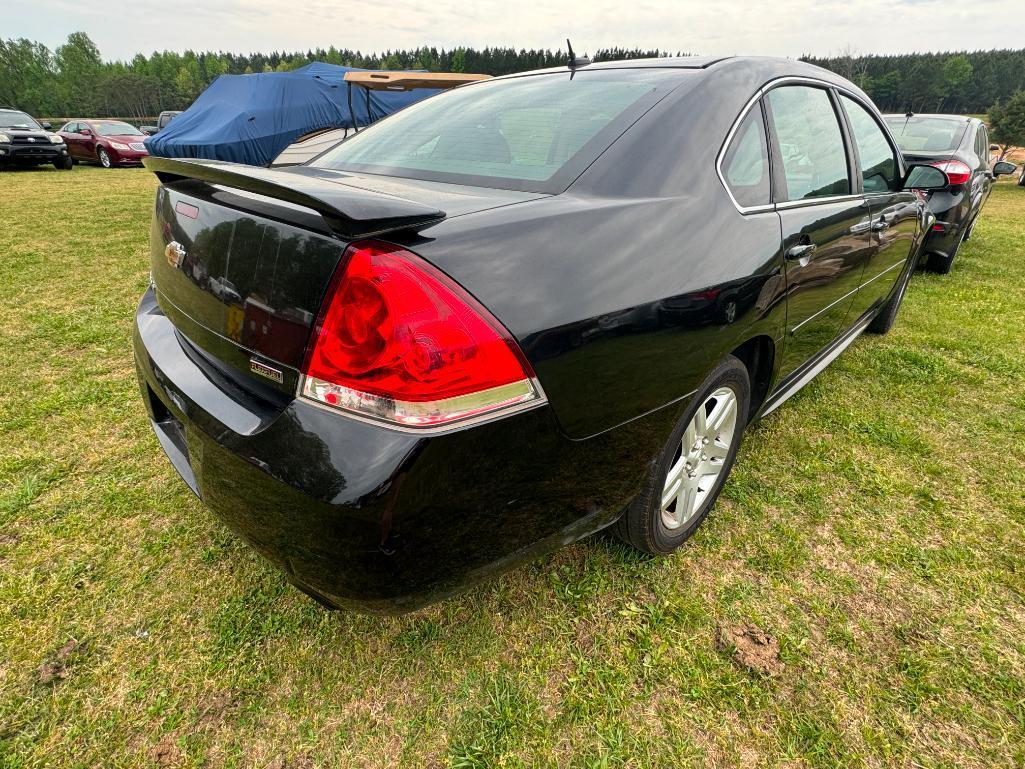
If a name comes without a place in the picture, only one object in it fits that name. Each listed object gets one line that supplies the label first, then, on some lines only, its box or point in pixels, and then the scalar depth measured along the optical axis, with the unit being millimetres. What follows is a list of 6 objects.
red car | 16031
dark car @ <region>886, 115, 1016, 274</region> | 5156
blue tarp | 11414
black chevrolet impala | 1080
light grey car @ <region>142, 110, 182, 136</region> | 16750
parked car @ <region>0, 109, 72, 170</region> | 13656
